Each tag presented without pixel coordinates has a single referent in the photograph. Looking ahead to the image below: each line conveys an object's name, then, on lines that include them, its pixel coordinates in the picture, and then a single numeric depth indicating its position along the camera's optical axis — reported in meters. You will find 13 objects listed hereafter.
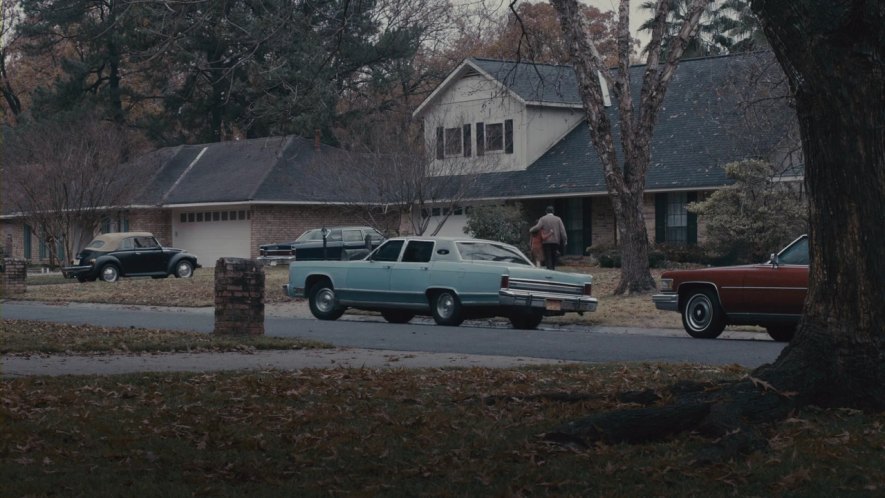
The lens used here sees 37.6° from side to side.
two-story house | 39.28
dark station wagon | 41.41
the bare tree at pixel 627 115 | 26.53
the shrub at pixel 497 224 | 39.84
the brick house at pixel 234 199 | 49.91
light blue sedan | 22.06
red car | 18.28
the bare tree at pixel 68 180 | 45.50
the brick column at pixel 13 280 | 34.03
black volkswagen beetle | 40.72
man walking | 32.31
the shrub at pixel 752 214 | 34.41
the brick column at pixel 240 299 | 18.03
